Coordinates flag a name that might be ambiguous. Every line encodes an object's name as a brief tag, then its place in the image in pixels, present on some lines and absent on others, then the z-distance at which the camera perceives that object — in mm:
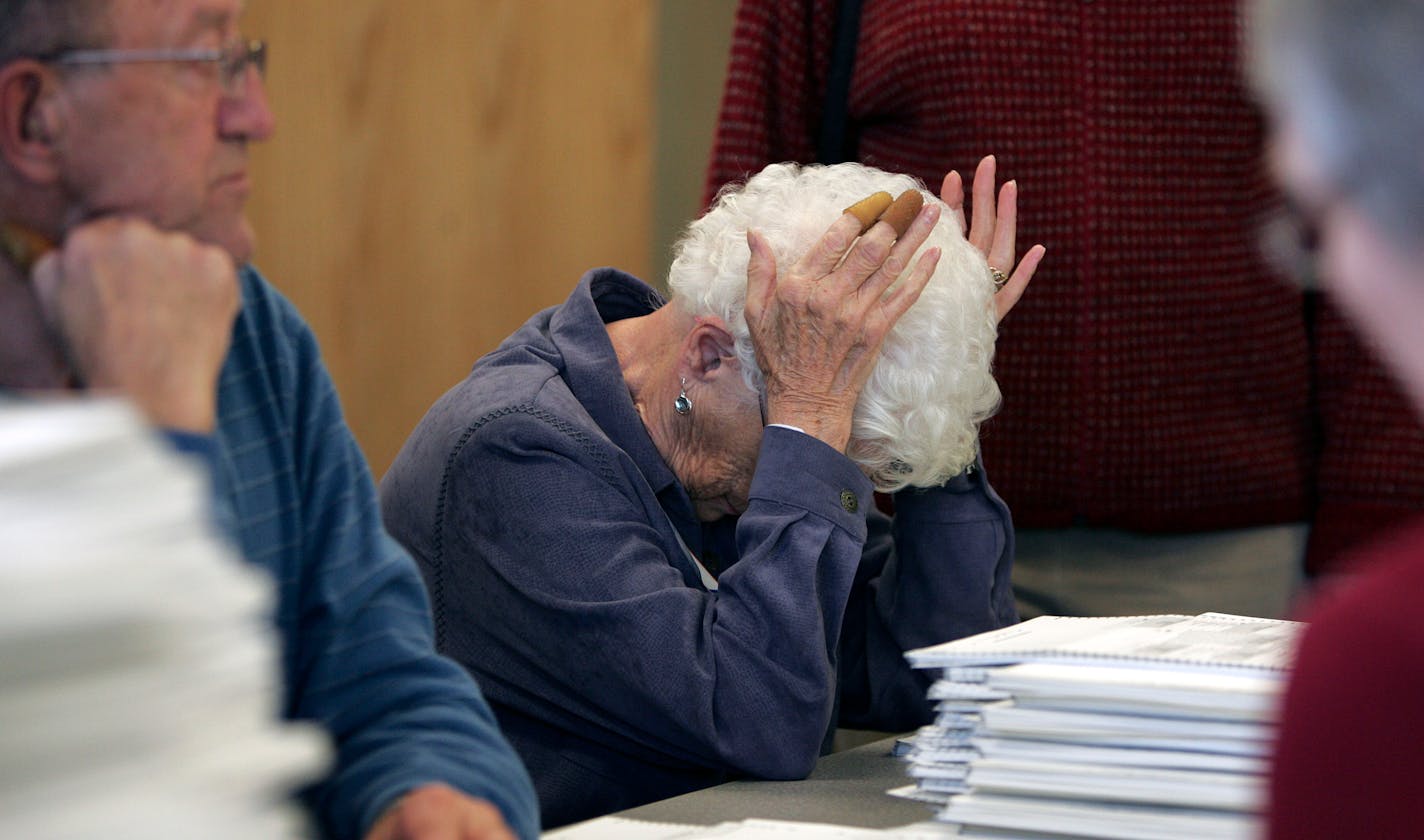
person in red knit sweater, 3498
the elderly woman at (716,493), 3089
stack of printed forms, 2760
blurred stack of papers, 1588
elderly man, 2600
